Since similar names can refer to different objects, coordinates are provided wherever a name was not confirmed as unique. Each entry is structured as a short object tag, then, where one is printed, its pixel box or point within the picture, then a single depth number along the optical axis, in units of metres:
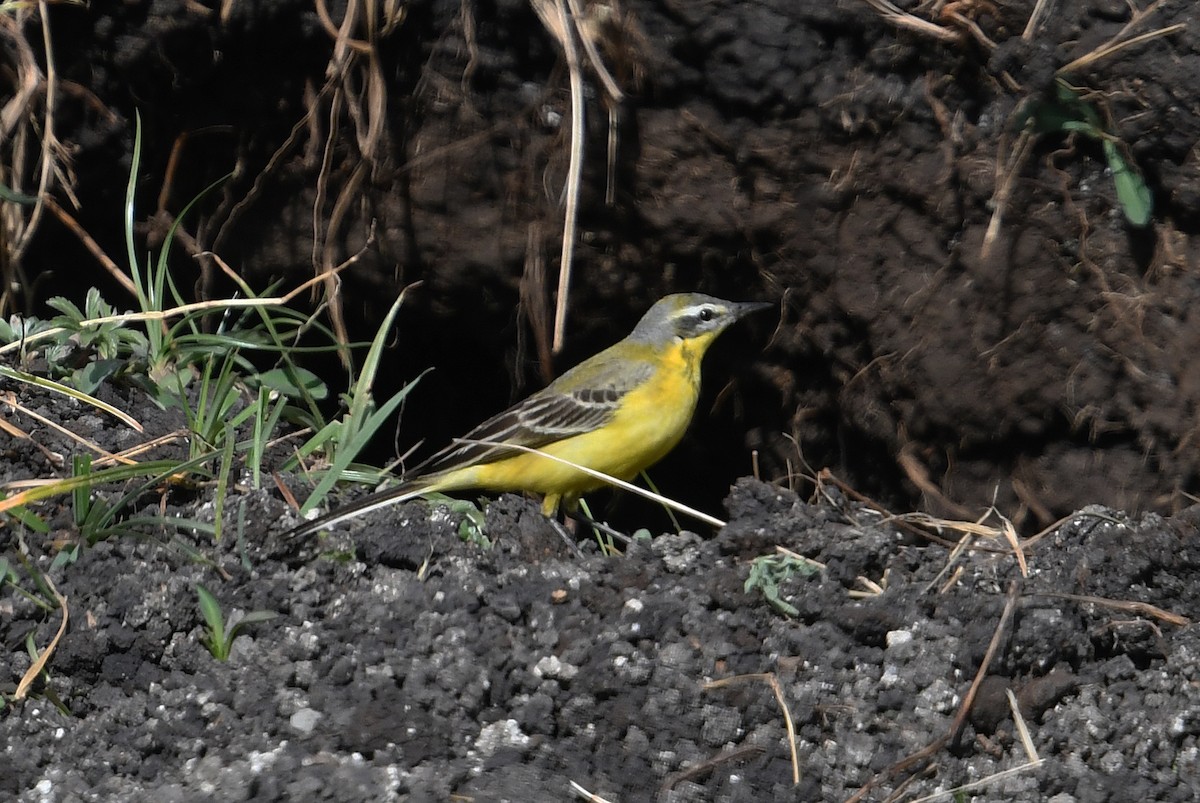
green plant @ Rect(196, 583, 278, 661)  7.98
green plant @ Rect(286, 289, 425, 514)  10.47
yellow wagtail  12.11
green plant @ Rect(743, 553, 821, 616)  8.18
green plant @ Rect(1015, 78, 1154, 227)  10.37
